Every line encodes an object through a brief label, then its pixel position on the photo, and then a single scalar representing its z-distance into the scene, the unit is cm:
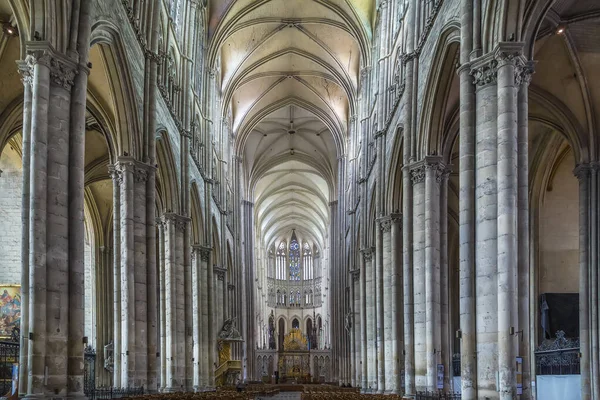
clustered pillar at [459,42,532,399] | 1580
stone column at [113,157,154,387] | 2295
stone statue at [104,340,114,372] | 3106
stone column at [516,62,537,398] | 1577
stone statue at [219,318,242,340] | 4562
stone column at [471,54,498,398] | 1630
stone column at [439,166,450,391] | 2377
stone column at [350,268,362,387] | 4725
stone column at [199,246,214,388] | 3981
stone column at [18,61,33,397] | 1513
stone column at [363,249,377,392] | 3812
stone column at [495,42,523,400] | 1564
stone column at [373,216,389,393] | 3319
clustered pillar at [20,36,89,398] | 1542
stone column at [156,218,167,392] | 3080
